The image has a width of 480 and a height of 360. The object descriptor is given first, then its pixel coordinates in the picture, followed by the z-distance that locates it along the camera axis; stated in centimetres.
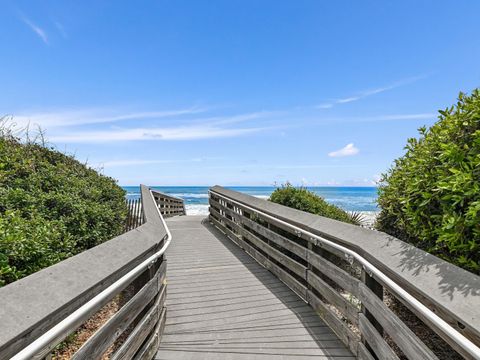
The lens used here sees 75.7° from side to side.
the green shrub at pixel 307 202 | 629
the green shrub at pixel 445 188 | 225
